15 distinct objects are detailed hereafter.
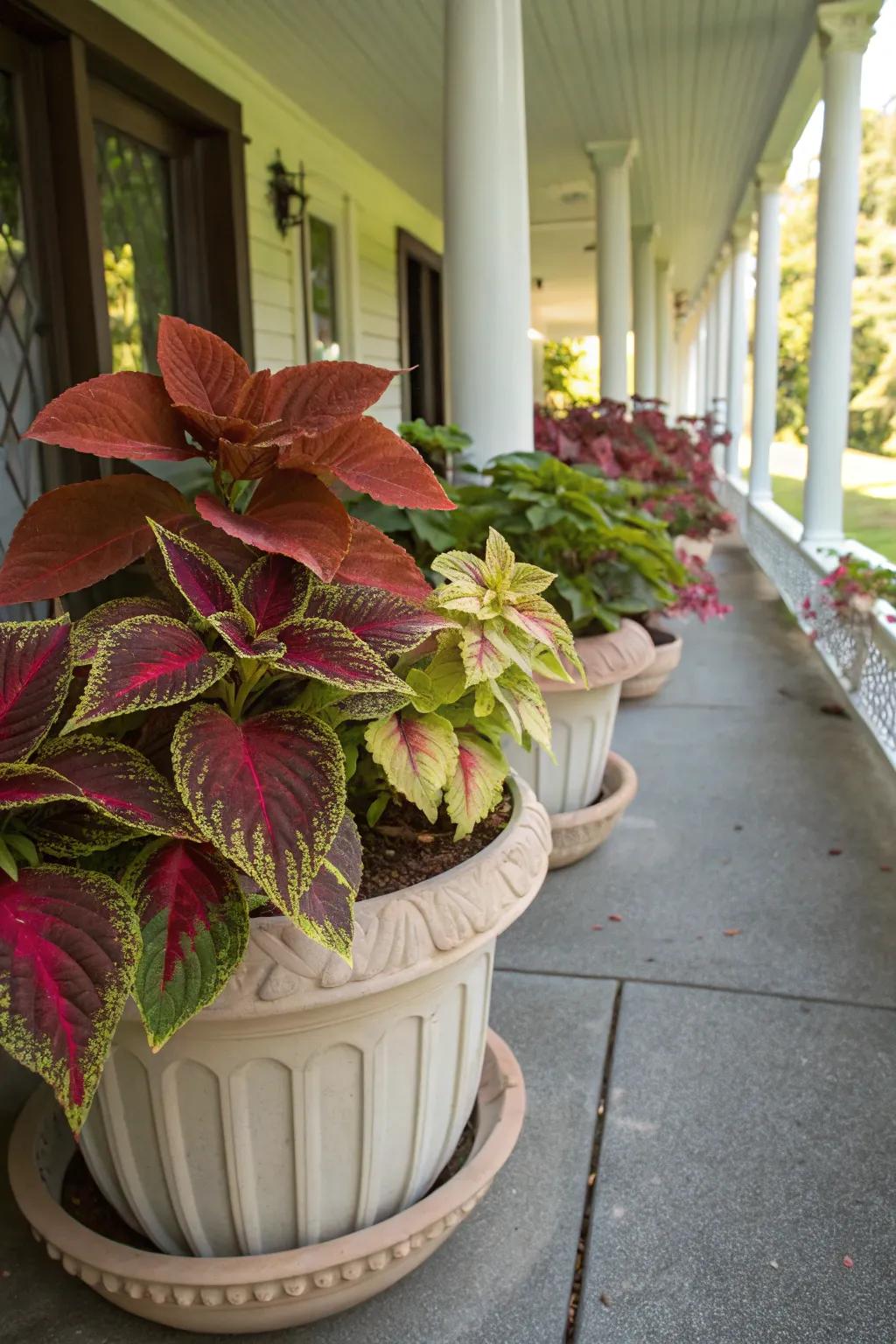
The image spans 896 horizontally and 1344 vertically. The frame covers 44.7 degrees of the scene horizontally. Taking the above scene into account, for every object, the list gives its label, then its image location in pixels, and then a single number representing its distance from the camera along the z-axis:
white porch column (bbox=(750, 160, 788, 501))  7.09
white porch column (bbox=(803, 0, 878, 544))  4.43
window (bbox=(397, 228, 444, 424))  7.39
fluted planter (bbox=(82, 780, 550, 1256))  1.22
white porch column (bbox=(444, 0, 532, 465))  2.92
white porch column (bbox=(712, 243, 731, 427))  11.95
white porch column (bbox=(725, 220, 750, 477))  9.50
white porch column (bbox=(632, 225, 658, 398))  10.00
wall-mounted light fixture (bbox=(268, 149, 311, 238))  4.90
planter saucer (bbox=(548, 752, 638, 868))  2.76
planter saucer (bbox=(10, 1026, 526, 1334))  1.30
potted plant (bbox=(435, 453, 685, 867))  2.59
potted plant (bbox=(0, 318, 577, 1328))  1.03
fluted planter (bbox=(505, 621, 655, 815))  2.69
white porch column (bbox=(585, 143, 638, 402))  6.58
